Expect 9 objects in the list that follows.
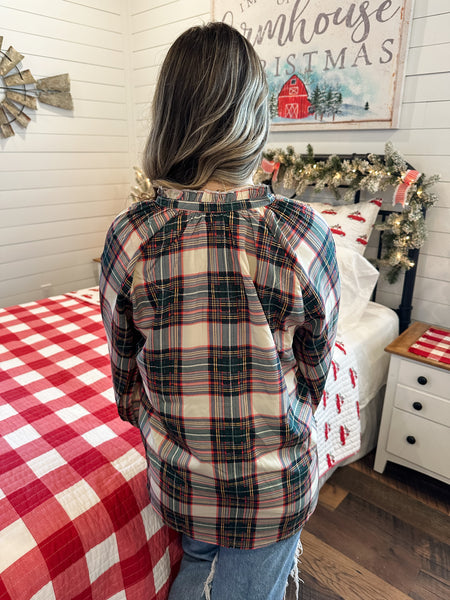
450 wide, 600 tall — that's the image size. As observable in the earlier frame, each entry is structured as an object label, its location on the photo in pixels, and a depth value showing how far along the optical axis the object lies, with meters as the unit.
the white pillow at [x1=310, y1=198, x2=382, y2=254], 2.02
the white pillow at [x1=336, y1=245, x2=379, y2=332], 1.90
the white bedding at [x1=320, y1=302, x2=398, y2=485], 1.88
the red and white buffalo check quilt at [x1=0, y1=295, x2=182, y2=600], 0.91
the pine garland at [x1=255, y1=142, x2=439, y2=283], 1.92
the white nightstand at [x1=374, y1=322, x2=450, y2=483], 1.75
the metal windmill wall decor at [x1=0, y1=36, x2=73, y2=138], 2.54
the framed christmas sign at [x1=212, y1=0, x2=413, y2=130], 1.92
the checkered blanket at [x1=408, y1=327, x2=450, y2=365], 1.75
